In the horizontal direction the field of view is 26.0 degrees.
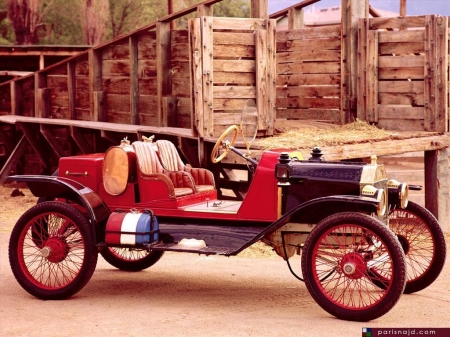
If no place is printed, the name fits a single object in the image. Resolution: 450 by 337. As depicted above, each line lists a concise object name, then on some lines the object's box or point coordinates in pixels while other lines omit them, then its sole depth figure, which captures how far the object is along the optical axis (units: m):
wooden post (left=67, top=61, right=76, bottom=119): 17.86
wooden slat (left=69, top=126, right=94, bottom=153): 16.50
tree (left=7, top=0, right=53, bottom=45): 30.70
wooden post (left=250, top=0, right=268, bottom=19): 12.88
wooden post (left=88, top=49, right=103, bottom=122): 16.92
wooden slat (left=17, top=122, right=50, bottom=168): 17.92
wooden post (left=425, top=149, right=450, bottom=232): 13.25
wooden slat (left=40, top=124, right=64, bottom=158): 17.03
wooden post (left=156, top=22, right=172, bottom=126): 14.74
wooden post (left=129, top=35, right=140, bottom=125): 15.76
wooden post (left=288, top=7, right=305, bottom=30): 16.69
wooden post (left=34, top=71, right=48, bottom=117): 18.66
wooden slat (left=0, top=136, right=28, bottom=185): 18.31
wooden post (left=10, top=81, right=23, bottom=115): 19.59
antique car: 6.82
